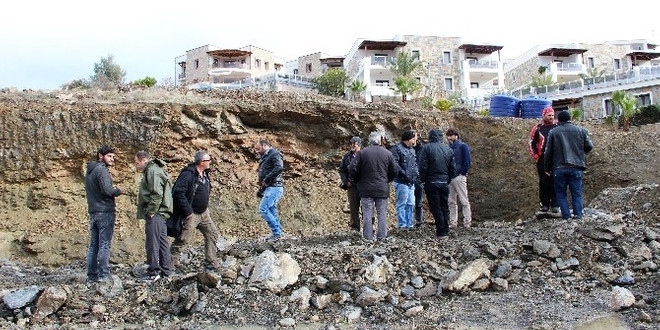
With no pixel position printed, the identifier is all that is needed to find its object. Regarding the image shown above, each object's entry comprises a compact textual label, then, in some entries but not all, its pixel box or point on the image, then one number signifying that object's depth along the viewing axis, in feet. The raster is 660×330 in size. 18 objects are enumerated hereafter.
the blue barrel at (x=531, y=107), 62.39
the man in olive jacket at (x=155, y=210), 21.47
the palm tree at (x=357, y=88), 123.24
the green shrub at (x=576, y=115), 90.22
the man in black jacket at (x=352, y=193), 29.55
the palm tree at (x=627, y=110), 78.90
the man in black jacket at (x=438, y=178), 25.99
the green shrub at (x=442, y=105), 84.04
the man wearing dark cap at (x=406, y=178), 28.81
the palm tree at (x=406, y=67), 131.32
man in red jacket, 27.55
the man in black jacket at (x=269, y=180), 28.17
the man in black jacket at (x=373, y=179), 25.62
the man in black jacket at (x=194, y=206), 21.94
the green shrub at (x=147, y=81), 90.43
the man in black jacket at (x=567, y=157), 25.02
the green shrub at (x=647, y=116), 83.68
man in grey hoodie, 22.22
